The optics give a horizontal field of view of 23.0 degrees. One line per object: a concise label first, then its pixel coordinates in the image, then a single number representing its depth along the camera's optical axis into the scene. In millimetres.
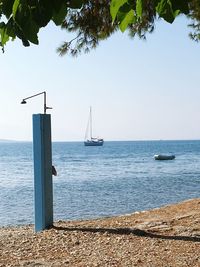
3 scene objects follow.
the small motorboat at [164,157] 81312
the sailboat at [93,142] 146050
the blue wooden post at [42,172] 8844
